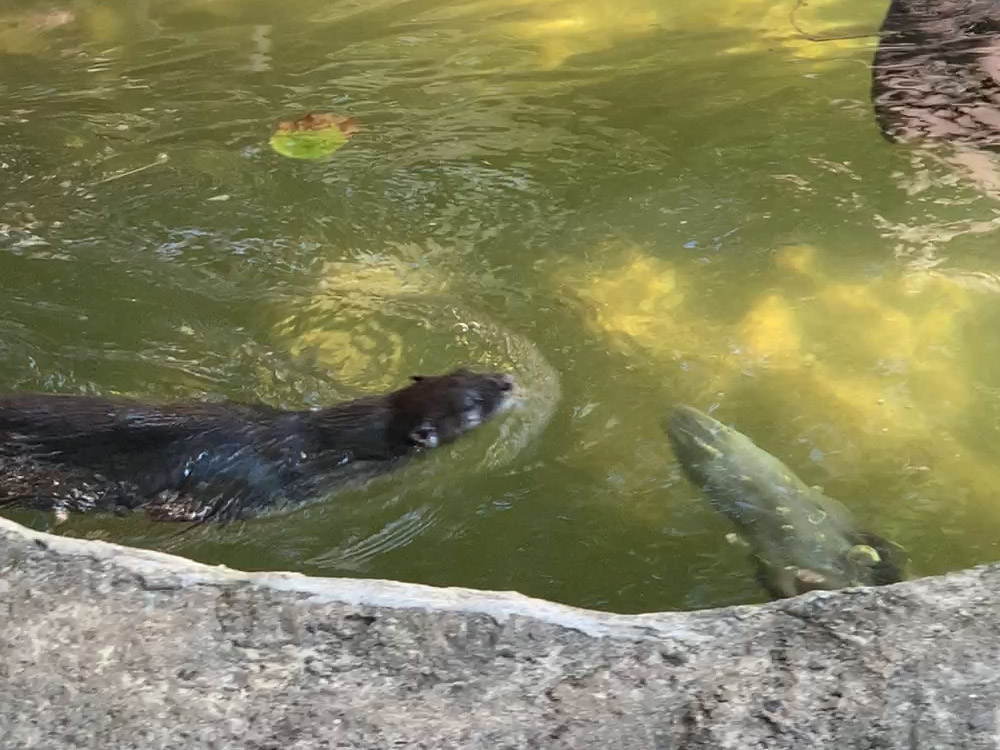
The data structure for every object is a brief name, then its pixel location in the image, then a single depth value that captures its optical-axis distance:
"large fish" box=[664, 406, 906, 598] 2.49
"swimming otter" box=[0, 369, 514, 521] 2.90
